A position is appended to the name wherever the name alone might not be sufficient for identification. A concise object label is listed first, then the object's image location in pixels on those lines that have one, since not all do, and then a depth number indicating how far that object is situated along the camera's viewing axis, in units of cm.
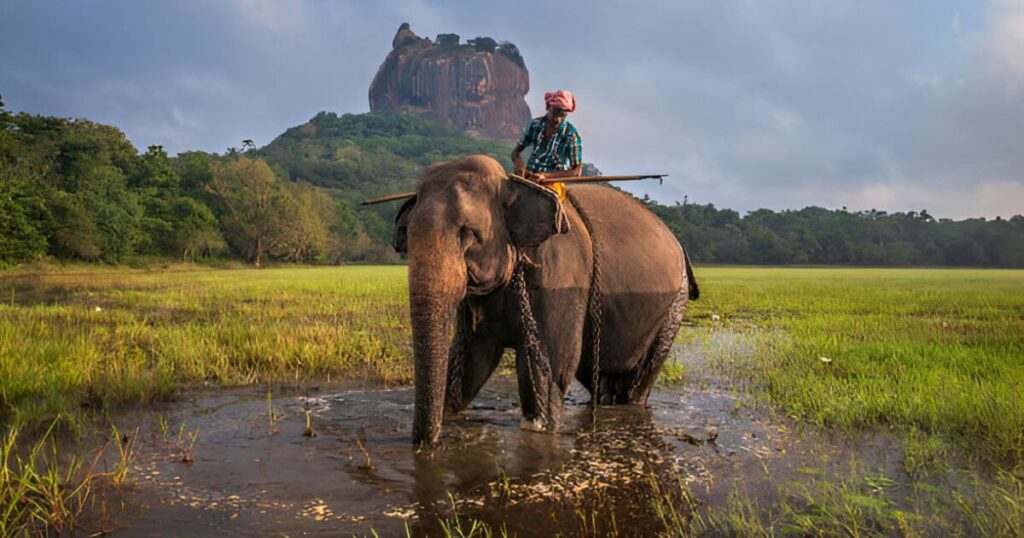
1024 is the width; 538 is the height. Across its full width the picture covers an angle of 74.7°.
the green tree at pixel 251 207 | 6488
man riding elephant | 594
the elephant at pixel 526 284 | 450
